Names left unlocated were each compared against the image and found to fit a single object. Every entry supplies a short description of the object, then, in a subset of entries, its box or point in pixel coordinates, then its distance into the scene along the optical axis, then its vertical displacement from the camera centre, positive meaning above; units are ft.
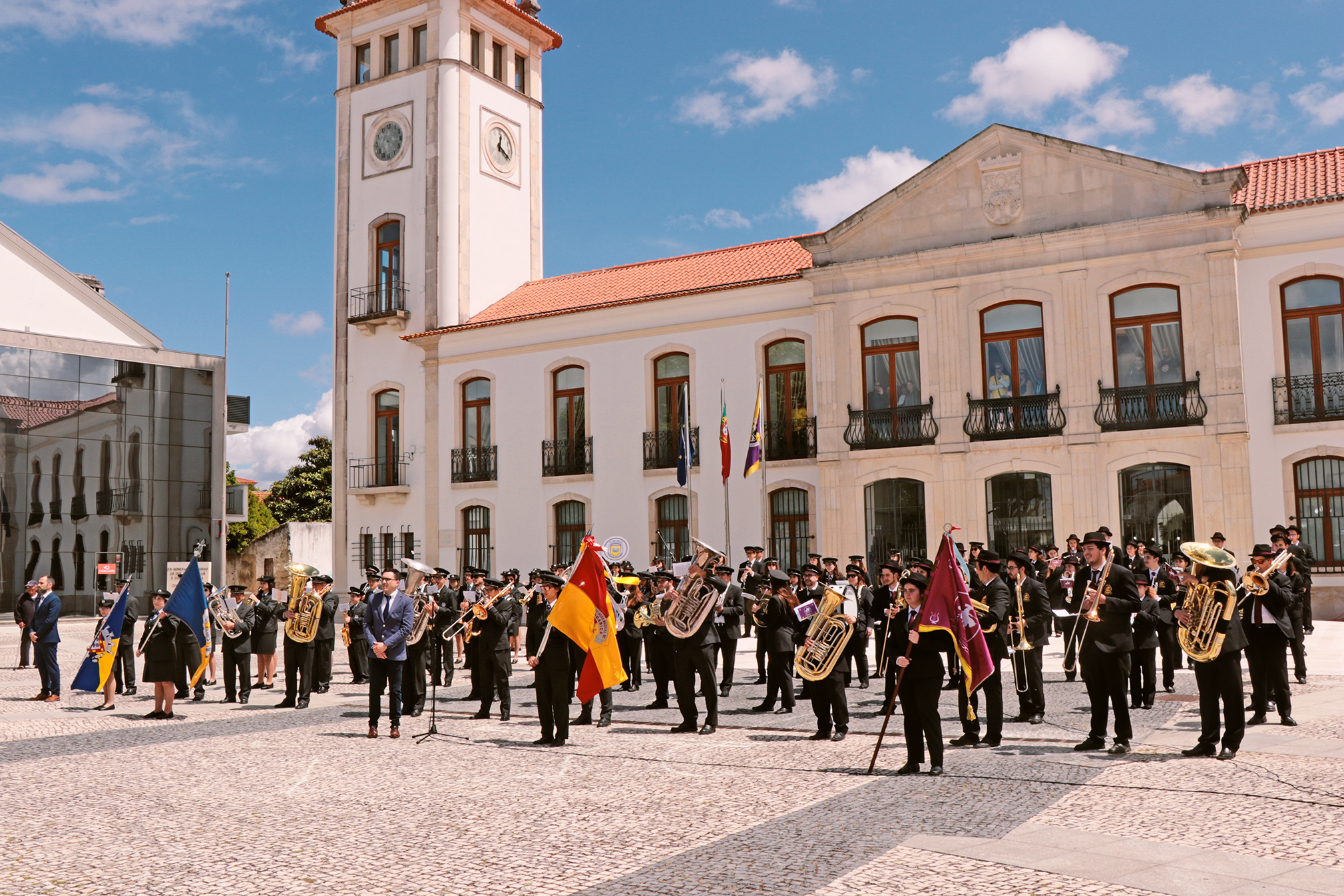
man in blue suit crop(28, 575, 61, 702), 53.88 -3.85
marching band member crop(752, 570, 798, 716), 44.52 -3.83
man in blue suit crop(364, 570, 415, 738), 40.98 -3.39
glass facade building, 121.60 +9.54
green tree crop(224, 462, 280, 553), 208.85 +4.43
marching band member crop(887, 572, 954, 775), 30.91 -4.29
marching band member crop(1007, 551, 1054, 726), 39.99 -3.62
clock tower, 114.62 +34.34
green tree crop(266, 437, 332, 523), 203.10 +10.47
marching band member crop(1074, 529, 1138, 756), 33.37 -3.47
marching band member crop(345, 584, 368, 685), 56.54 -4.45
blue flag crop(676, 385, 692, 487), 88.12 +6.86
